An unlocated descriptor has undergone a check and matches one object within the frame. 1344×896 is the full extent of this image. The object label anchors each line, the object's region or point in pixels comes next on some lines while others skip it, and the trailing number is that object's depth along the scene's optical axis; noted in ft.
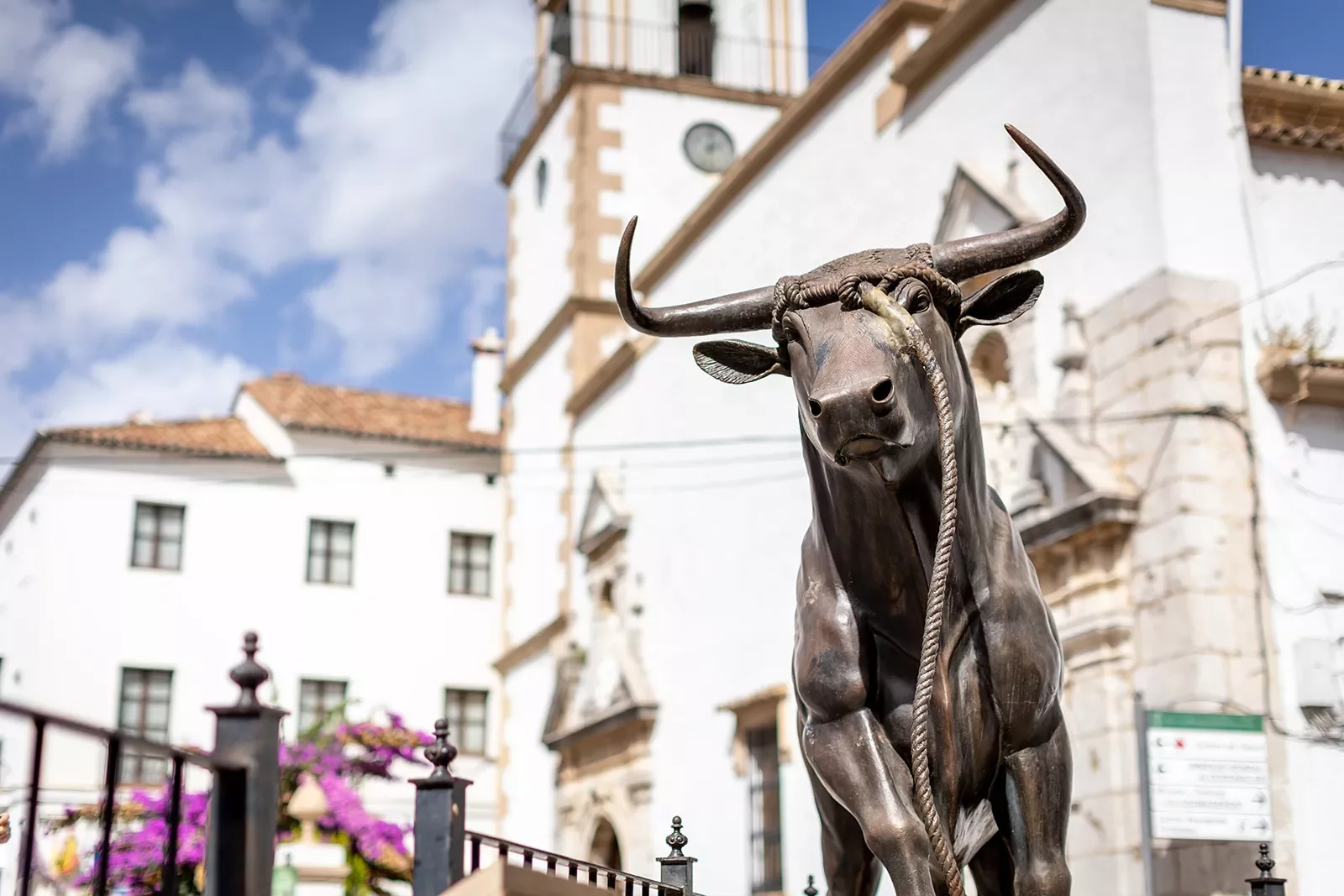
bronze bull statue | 9.64
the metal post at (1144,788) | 27.81
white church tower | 60.29
